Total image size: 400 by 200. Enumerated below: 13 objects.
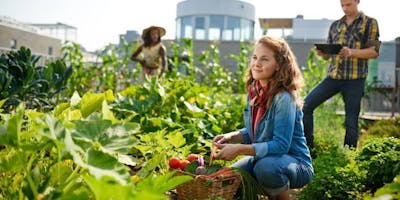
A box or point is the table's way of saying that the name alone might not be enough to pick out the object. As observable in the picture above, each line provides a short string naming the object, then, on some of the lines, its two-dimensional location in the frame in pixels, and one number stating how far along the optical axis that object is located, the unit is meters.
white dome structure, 24.92
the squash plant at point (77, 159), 0.99
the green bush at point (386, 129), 5.38
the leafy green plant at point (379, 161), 2.72
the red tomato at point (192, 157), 2.56
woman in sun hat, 6.42
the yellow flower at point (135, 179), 1.54
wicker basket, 2.14
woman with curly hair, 2.25
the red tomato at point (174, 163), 2.43
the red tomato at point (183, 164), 2.41
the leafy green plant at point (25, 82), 2.86
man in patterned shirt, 3.81
